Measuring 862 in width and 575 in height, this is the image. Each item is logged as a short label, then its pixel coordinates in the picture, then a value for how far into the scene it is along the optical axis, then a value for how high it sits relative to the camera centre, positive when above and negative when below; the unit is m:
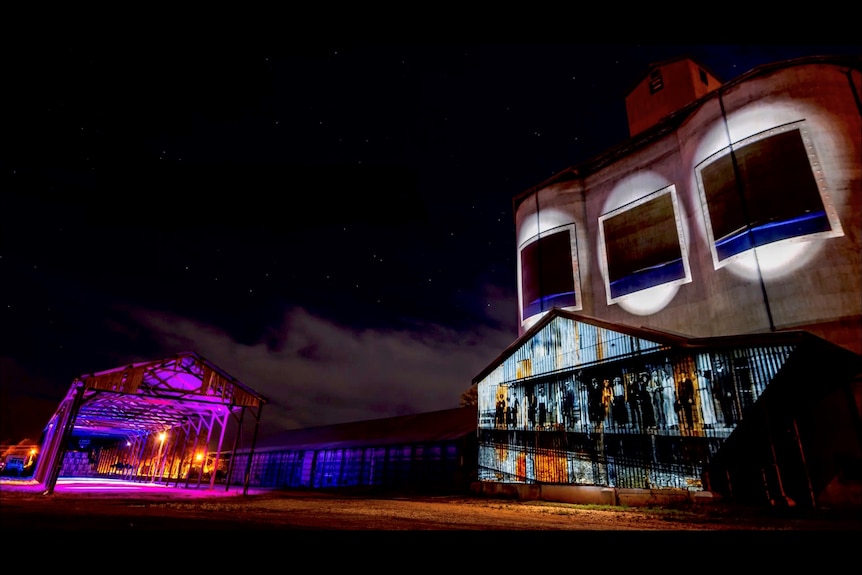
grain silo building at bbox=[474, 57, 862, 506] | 11.33 +4.65
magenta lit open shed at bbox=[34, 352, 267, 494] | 13.21 +1.35
